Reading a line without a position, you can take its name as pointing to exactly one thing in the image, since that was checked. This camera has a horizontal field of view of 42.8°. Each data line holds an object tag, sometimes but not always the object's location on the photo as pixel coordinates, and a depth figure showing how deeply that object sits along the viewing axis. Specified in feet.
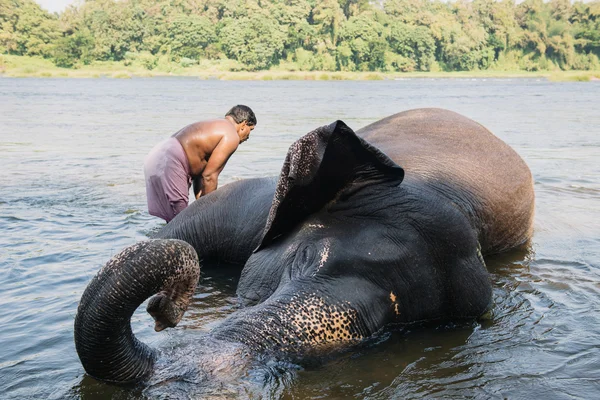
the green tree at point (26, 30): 356.38
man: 27.12
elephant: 11.41
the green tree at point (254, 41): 359.05
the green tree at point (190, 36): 384.27
